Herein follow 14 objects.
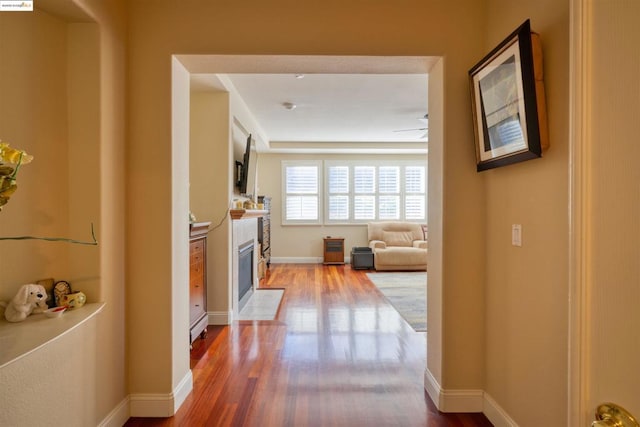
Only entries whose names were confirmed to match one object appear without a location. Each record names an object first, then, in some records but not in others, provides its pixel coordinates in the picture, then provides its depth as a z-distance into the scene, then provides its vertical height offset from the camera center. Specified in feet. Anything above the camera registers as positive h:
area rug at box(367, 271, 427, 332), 13.31 -4.18
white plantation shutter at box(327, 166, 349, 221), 27.48 +1.23
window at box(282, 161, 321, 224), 27.30 +1.30
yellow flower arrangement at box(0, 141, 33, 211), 3.61 +0.40
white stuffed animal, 4.91 -1.35
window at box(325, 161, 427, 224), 27.50 +1.47
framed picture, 5.02 +1.74
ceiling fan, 18.24 +4.85
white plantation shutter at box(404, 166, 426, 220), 27.78 +1.34
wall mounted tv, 14.89 +1.61
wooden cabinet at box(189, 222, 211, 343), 10.04 -2.18
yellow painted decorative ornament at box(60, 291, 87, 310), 5.65 -1.51
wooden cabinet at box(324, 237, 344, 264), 26.05 -3.14
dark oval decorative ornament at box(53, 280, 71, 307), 5.72 -1.37
